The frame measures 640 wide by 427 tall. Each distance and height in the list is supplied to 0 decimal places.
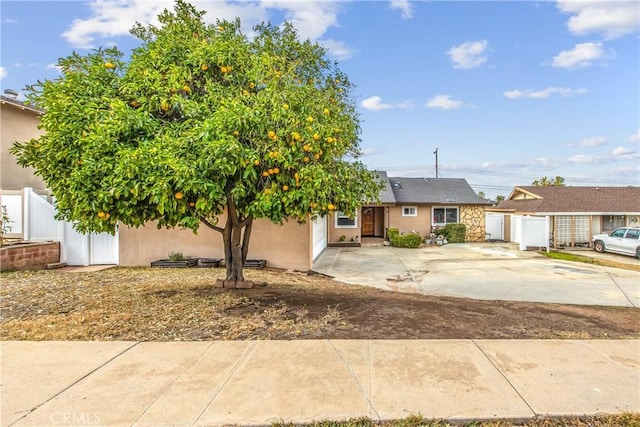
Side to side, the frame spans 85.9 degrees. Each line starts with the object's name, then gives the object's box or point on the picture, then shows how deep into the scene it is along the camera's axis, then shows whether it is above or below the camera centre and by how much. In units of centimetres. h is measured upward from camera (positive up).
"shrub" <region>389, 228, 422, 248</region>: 1855 -144
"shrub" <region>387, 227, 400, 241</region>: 1946 -108
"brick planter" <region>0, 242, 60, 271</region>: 859 -107
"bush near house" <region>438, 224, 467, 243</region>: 2064 -110
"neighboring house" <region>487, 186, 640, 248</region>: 1973 +14
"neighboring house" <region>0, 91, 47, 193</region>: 1313 +327
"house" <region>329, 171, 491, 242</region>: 2125 +26
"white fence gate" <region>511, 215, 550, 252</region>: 1836 -99
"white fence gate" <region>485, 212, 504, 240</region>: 2242 -81
